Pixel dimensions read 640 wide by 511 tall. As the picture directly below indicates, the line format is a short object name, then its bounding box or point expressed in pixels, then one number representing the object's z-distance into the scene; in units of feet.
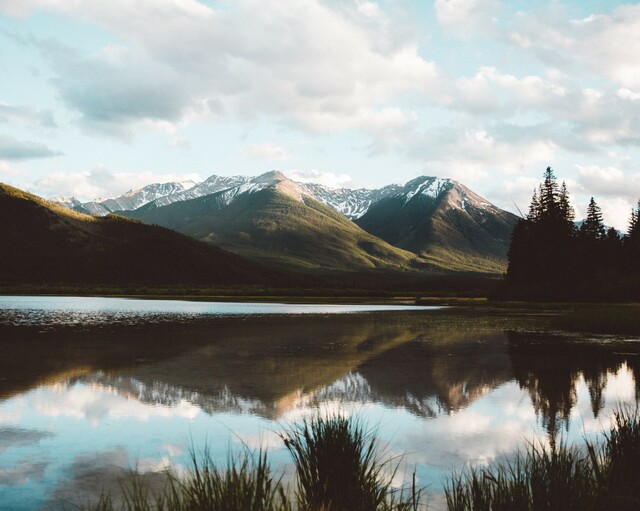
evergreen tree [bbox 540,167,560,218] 349.20
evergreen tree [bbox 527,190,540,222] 403.83
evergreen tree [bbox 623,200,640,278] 321.58
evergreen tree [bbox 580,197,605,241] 356.18
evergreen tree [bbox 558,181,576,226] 355.70
